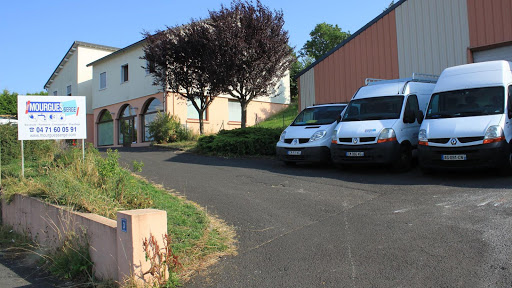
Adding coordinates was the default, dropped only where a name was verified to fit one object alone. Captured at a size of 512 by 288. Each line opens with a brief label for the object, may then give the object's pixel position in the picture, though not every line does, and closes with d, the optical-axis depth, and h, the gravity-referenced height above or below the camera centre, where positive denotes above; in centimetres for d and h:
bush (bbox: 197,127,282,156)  1545 +52
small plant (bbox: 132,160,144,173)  791 -10
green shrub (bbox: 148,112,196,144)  2252 +155
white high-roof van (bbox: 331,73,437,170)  1050 +72
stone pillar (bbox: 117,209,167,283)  461 -85
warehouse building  1463 +408
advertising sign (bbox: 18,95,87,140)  937 +107
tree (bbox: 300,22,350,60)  5550 +1534
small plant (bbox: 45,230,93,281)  555 -131
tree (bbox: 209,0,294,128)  1770 +470
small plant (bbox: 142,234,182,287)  467 -115
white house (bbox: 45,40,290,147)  2671 +375
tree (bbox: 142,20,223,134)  1984 +502
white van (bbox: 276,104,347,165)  1181 +51
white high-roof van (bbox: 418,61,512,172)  901 +66
